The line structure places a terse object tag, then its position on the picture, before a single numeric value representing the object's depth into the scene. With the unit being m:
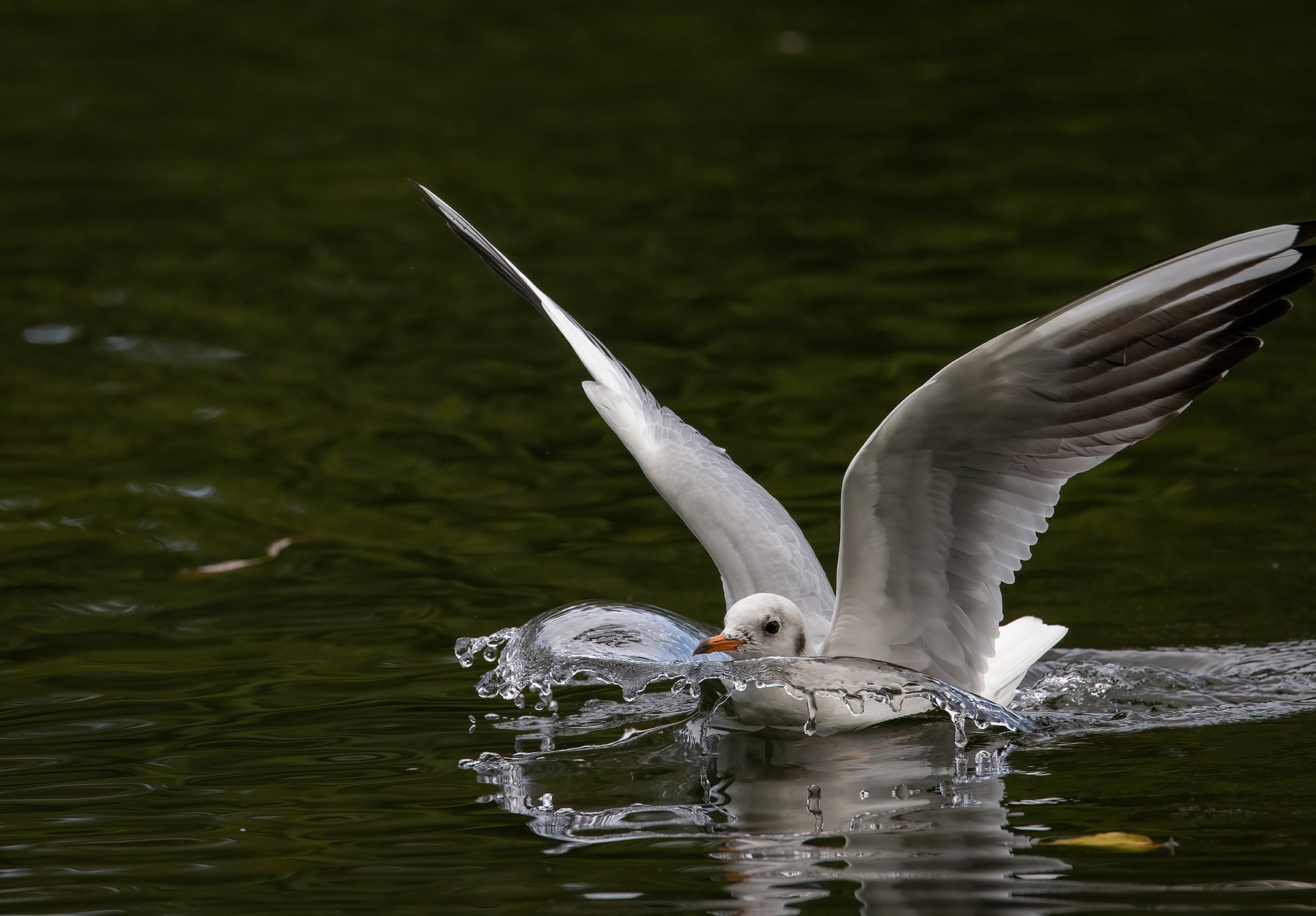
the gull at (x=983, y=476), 10.09
